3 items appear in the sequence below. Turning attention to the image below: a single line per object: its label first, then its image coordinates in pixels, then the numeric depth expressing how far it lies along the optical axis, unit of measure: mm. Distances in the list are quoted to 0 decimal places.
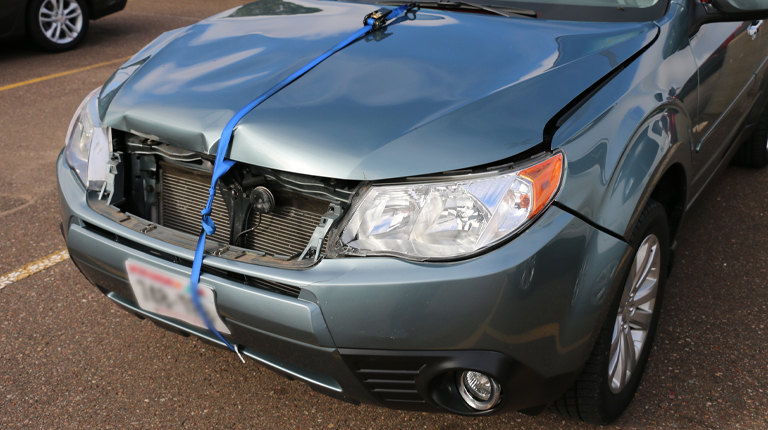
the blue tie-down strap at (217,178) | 1685
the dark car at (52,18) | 6082
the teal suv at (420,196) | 1535
